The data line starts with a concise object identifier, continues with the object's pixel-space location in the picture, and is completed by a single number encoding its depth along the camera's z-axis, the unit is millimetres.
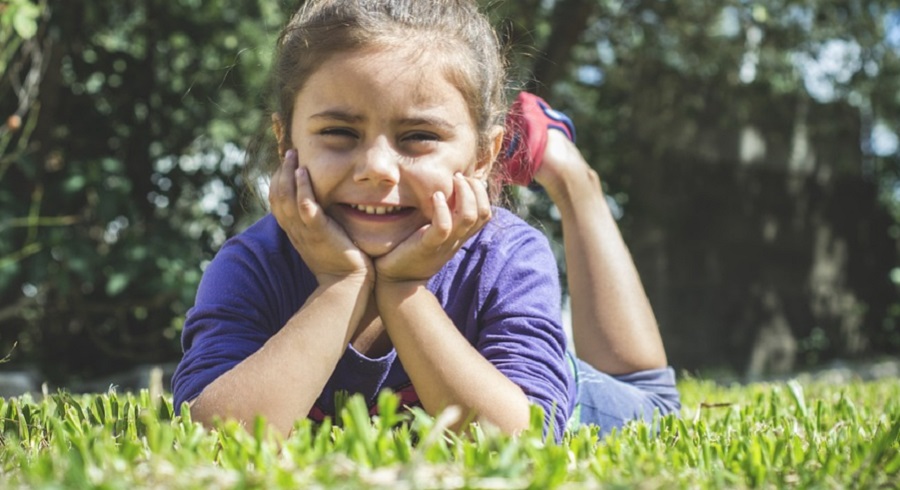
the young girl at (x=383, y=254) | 1866
